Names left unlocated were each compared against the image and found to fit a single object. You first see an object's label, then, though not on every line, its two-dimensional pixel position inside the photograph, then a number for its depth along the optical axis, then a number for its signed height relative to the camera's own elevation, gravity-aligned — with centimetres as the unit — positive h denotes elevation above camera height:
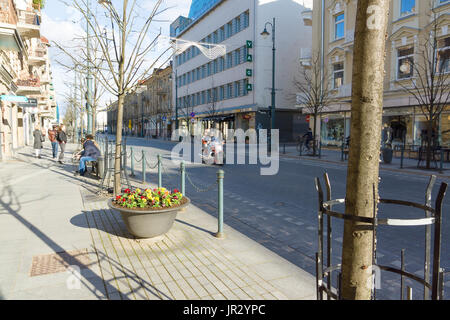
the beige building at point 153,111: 5953 +552
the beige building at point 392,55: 1909 +551
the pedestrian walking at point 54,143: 1870 -26
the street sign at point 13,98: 1738 +209
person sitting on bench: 1177 -55
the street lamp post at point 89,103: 1630 +177
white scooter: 1573 -61
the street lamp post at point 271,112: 2455 +200
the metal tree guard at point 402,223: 189 -61
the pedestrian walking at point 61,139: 1651 -4
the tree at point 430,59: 1825 +428
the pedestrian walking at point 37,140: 1766 -10
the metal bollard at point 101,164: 1051 -80
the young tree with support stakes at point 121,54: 812 +207
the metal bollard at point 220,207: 534 -108
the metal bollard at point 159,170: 858 -81
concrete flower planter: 484 -120
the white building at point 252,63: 3562 +848
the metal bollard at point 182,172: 707 -73
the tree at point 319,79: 2521 +474
